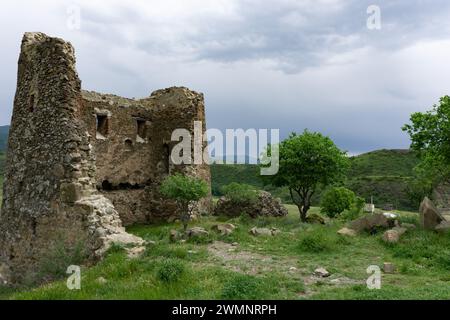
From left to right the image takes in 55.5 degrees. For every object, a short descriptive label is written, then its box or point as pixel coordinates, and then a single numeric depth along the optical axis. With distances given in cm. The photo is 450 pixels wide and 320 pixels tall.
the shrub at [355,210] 2596
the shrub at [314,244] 1316
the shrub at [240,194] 2744
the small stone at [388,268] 1060
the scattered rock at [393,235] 1432
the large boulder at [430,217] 1585
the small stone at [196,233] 1470
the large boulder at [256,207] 2712
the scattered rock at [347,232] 1584
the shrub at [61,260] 1142
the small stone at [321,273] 995
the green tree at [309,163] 2880
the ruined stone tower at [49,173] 1264
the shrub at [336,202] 3262
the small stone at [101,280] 912
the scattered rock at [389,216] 1666
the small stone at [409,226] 1583
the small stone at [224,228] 1551
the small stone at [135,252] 1127
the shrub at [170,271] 874
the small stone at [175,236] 1465
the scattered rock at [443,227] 1510
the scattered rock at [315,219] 2727
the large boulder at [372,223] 1644
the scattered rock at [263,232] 1594
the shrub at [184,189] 2025
